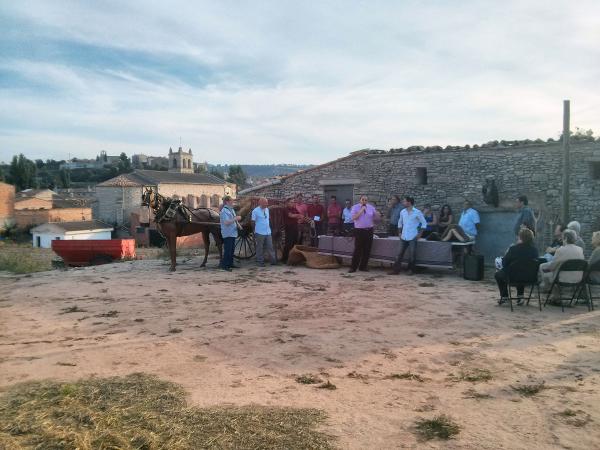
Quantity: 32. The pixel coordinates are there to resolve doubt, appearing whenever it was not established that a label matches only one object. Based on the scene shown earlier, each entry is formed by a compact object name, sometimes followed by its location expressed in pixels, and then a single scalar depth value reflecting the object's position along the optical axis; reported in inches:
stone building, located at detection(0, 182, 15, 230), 2232.8
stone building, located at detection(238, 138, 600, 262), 477.7
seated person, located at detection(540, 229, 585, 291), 303.9
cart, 526.6
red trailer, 668.7
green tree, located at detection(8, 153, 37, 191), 3329.2
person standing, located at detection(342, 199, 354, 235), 555.8
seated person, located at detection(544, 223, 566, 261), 363.2
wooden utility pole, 462.9
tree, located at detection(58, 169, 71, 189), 3828.7
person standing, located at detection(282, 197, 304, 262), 522.9
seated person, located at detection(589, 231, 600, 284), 302.8
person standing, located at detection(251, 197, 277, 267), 485.7
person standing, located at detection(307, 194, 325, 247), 554.6
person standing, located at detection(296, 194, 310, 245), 531.8
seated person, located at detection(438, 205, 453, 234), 508.0
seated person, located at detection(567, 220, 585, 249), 360.4
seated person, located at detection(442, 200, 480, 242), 491.8
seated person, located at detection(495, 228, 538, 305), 311.3
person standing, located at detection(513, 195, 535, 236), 432.8
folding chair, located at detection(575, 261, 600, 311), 301.8
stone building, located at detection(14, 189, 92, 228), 2308.1
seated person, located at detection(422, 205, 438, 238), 505.4
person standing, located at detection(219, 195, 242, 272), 471.5
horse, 471.2
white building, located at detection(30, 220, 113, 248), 1952.6
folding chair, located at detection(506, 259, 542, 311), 307.9
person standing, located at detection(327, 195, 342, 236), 565.9
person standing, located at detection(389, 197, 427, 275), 438.0
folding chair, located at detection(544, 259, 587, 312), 300.2
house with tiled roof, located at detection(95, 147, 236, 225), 2347.4
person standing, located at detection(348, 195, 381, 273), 457.4
